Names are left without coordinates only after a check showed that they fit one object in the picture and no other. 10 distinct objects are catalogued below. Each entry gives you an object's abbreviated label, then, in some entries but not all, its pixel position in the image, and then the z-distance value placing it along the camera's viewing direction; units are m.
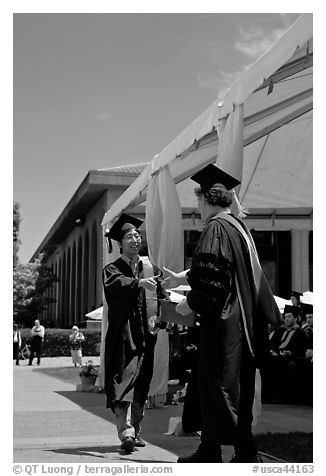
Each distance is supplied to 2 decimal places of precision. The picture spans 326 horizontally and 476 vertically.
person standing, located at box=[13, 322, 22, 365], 27.43
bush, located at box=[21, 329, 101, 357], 32.47
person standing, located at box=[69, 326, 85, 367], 24.83
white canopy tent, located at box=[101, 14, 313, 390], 7.09
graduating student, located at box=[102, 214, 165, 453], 7.00
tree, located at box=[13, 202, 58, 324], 46.56
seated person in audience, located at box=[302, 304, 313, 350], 12.91
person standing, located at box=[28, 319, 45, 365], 26.62
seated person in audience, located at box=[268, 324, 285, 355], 13.48
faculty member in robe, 4.89
